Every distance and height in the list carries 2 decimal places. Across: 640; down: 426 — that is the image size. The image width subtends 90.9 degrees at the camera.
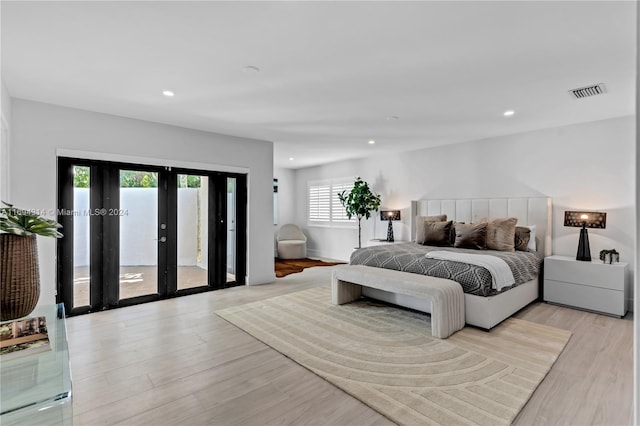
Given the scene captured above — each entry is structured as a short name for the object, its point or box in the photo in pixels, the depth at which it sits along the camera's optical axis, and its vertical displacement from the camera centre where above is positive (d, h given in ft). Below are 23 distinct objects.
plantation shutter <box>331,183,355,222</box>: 26.45 +0.40
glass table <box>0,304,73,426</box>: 4.02 -2.43
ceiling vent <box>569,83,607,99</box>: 10.61 +4.17
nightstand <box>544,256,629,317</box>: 12.59 -3.12
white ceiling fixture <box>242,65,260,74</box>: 9.23 +4.21
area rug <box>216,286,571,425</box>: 6.98 -4.26
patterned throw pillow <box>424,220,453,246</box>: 16.66 -1.24
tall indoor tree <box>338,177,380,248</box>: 22.89 +0.71
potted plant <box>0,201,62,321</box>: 5.71 -0.93
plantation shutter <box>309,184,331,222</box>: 27.94 +0.70
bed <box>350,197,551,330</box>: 11.27 -2.20
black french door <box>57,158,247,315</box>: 13.17 -1.06
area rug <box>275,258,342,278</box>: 22.08 -4.29
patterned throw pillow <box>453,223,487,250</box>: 15.31 -1.26
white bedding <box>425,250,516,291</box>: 11.23 -2.00
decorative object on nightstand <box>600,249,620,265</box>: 13.35 -1.89
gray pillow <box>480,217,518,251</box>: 15.06 -1.13
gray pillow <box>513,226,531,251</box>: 15.38 -1.39
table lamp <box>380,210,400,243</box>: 22.03 -0.45
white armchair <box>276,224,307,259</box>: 27.61 -2.80
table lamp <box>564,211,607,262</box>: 13.50 -0.55
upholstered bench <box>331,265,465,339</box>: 10.51 -2.83
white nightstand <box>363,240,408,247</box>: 21.63 -2.17
